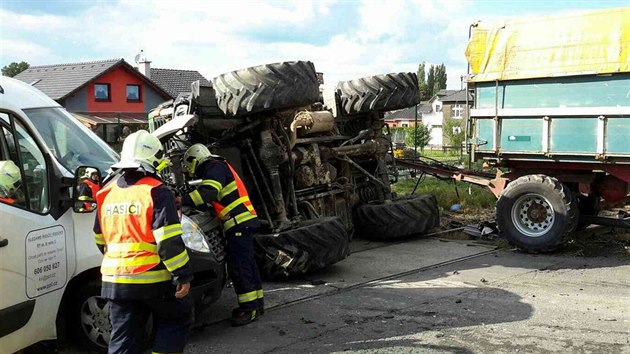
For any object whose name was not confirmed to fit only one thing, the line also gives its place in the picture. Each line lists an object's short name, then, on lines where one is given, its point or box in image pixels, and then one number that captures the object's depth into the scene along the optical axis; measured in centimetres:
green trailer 809
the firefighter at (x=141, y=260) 398
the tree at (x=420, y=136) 5178
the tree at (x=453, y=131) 4418
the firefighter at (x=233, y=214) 596
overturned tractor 716
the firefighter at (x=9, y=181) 442
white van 434
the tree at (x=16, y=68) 6049
